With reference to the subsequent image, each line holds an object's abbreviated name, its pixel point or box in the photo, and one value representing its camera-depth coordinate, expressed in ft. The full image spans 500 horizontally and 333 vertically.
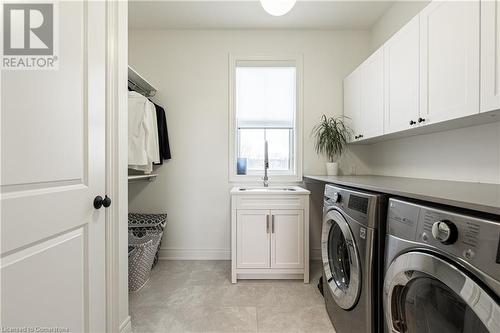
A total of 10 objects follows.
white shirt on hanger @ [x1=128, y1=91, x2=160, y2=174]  6.88
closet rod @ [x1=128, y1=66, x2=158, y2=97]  7.06
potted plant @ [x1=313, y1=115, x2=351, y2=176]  8.39
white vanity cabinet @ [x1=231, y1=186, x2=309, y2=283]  6.86
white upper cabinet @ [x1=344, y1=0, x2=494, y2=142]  3.52
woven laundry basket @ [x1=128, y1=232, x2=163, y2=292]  6.38
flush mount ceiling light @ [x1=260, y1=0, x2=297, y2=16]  5.16
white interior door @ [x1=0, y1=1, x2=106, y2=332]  2.54
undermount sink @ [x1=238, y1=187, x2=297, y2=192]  8.27
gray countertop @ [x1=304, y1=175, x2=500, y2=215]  2.18
